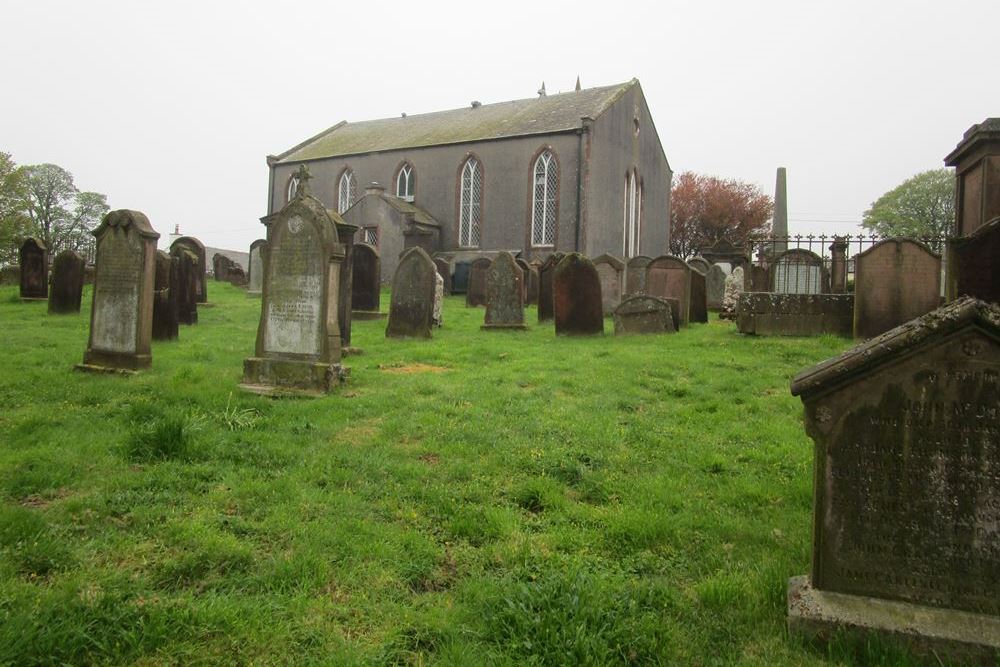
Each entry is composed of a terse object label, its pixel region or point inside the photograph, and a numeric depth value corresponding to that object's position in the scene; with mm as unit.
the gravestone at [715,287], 18344
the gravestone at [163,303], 10406
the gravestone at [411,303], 11516
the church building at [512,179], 28203
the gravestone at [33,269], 16359
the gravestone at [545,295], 14500
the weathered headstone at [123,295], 7762
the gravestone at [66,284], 13852
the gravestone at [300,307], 7266
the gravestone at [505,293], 13148
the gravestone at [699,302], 14242
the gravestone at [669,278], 14086
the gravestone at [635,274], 18328
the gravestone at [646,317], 11773
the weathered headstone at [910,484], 2553
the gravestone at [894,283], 10070
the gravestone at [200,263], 17125
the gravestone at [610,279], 15930
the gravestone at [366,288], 13891
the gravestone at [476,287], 19297
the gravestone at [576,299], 11984
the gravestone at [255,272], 20930
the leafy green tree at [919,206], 48844
